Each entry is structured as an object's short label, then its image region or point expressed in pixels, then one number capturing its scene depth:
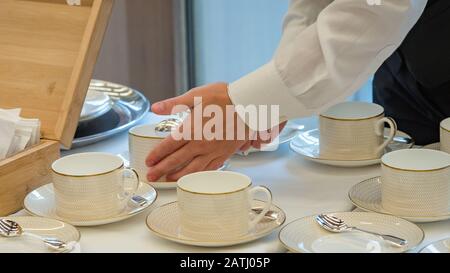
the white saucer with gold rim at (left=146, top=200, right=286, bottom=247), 1.24
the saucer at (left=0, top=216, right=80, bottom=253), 1.24
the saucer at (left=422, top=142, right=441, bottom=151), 1.51
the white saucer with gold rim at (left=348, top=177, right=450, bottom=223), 1.29
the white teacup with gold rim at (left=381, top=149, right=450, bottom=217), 1.28
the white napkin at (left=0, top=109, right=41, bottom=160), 1.38
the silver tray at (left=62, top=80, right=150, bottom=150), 1.60
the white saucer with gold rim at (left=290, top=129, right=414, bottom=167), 1.48
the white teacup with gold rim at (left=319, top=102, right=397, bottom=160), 1.48
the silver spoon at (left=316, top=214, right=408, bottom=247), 1.24
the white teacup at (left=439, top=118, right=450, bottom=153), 1.44
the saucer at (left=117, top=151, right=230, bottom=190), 1.42
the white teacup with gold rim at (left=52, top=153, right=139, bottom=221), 1.30
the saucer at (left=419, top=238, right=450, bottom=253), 1.20
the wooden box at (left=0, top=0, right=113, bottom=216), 1.44
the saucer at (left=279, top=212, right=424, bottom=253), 1.23
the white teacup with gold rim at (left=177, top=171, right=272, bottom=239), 1.23
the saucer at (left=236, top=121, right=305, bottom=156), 1.55
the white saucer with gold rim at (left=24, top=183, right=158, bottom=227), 1.30
